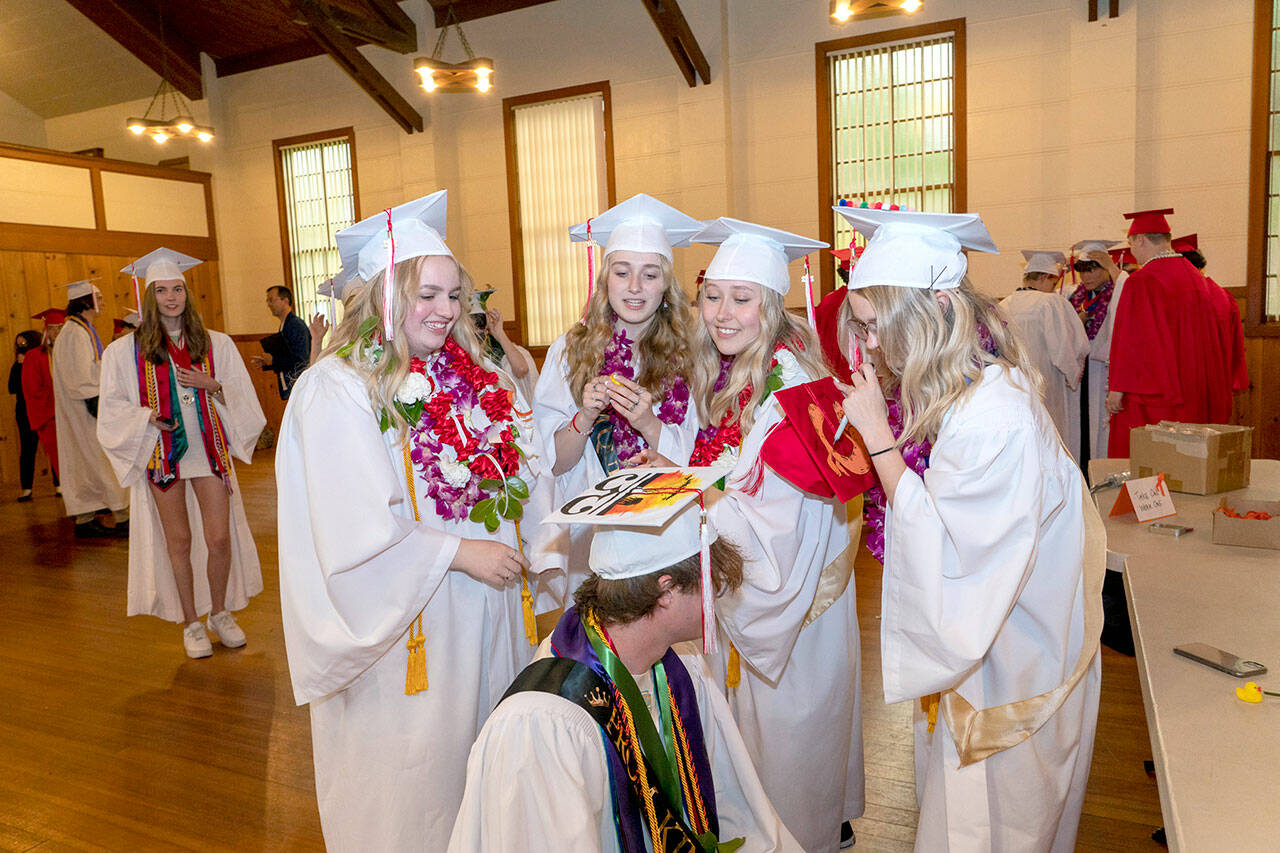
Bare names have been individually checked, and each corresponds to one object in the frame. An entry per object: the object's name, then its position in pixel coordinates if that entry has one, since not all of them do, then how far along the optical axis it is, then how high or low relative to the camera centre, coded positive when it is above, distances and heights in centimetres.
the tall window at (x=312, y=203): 1151 +180
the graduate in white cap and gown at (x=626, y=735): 133 -68
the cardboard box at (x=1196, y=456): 306 -55
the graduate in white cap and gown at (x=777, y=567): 211 -62
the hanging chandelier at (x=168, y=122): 1023 +264
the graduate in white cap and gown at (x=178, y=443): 409 -47
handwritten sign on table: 276 -62
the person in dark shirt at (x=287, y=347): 895 -8
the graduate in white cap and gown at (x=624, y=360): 264 -11
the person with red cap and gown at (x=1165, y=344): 530 -26
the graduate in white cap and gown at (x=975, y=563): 160 -48
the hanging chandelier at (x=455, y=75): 833 +247
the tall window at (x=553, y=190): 993 +159
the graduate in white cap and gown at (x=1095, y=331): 681 -21
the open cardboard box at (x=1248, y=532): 239 -65
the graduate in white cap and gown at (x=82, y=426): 722 -67
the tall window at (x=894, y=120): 823 +185
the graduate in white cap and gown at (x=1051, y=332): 646 -19
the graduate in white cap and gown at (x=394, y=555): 199 -51
